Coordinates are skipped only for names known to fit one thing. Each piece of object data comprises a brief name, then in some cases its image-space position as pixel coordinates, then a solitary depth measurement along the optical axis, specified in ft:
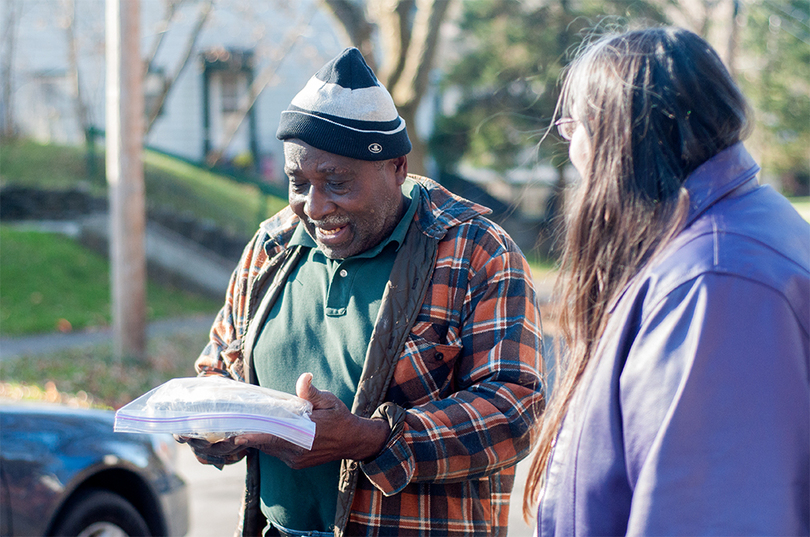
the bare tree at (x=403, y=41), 36.52
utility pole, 26.73
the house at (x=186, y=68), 55.98
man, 6.86
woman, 4.21
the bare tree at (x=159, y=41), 51.10
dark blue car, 11.87
